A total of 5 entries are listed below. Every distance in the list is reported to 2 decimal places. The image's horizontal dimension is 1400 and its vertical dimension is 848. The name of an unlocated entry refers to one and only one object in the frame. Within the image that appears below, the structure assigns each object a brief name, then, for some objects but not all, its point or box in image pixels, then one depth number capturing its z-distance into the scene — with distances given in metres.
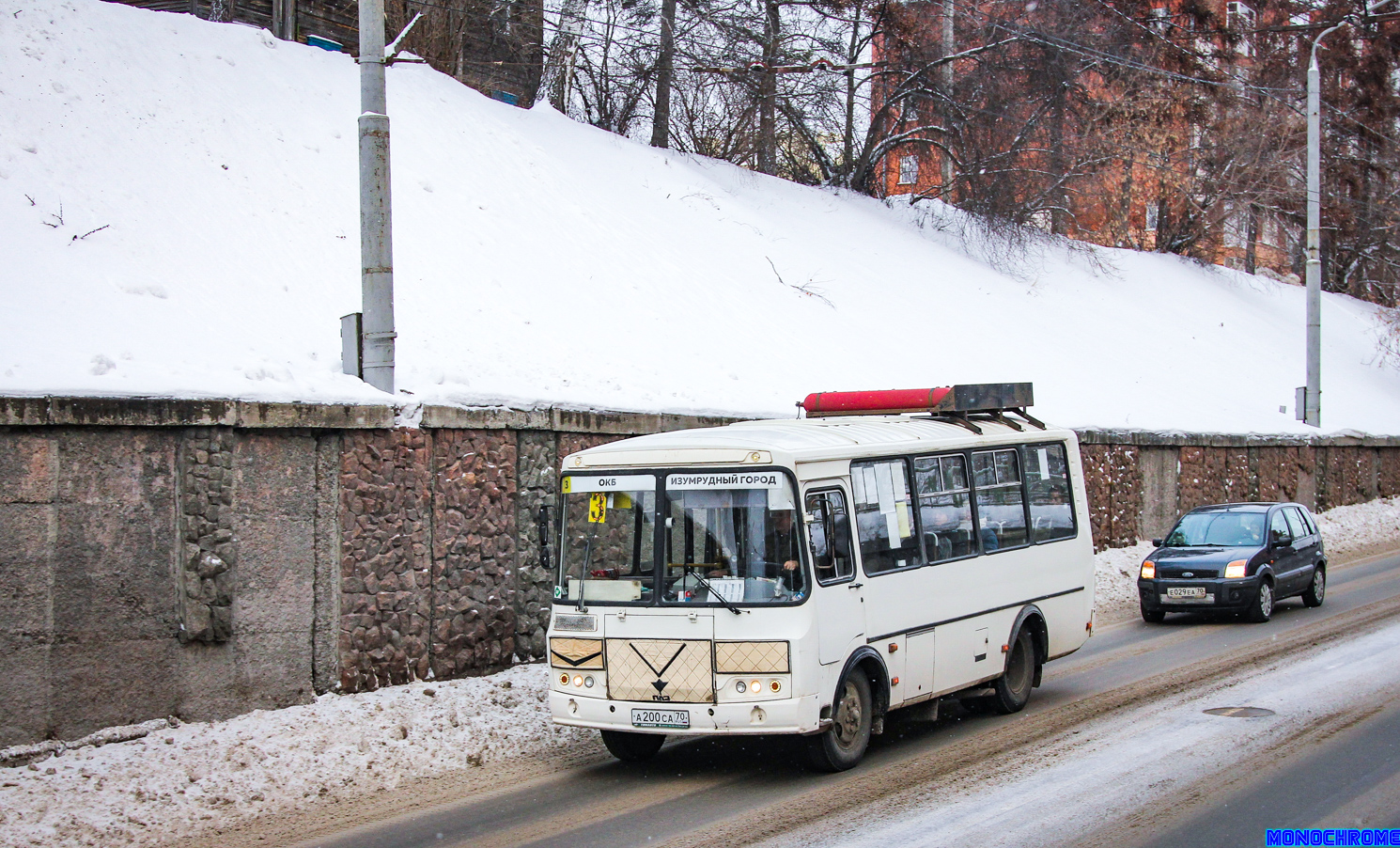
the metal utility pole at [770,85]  28.66
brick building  32.44
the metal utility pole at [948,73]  31.56
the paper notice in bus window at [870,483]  9.57
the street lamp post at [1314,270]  28.56
